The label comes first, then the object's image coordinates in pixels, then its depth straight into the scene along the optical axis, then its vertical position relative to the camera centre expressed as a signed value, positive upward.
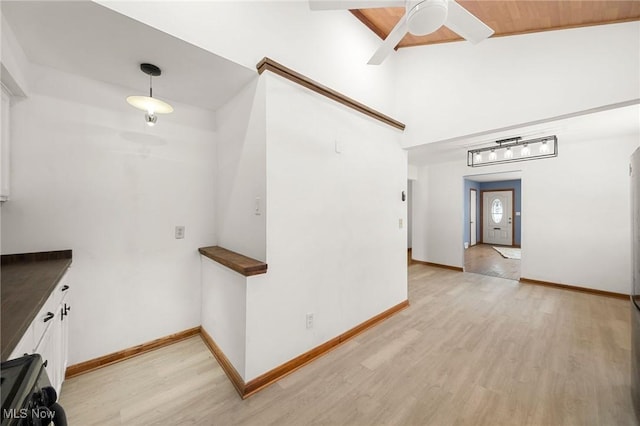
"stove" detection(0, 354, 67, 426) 0.59 -0.49
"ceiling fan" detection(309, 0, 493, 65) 1.37 +1.25
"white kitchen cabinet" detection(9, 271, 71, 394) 1.07 -0.67
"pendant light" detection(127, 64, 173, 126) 1.72 +0.81
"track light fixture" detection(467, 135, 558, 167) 3.78 +1.10
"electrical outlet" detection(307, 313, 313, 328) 2.17 -0.97
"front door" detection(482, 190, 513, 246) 8.47 -0.10
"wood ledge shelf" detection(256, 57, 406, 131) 1.88 +1.17
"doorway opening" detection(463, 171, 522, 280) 7.43 -0.16
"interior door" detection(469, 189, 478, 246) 8.04 -0.06
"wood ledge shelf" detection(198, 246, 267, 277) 1.76 -0.39
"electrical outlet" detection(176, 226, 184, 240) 2.48 -0.19
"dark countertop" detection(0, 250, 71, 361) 0.87 -0.40
